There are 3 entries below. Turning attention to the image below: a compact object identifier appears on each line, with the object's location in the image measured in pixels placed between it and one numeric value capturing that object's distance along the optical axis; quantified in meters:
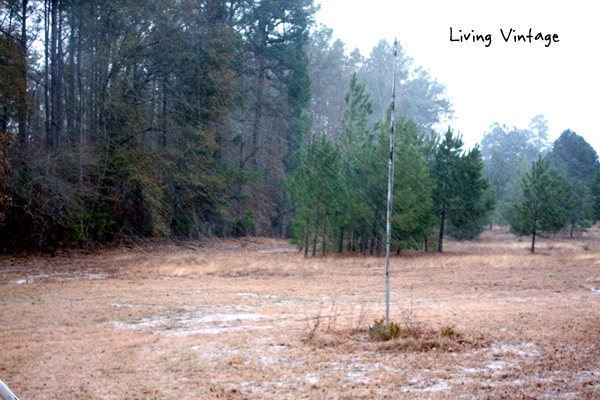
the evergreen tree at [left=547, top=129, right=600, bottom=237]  46.56
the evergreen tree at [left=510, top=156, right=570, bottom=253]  32.69
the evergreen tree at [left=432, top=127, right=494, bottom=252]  32.44
